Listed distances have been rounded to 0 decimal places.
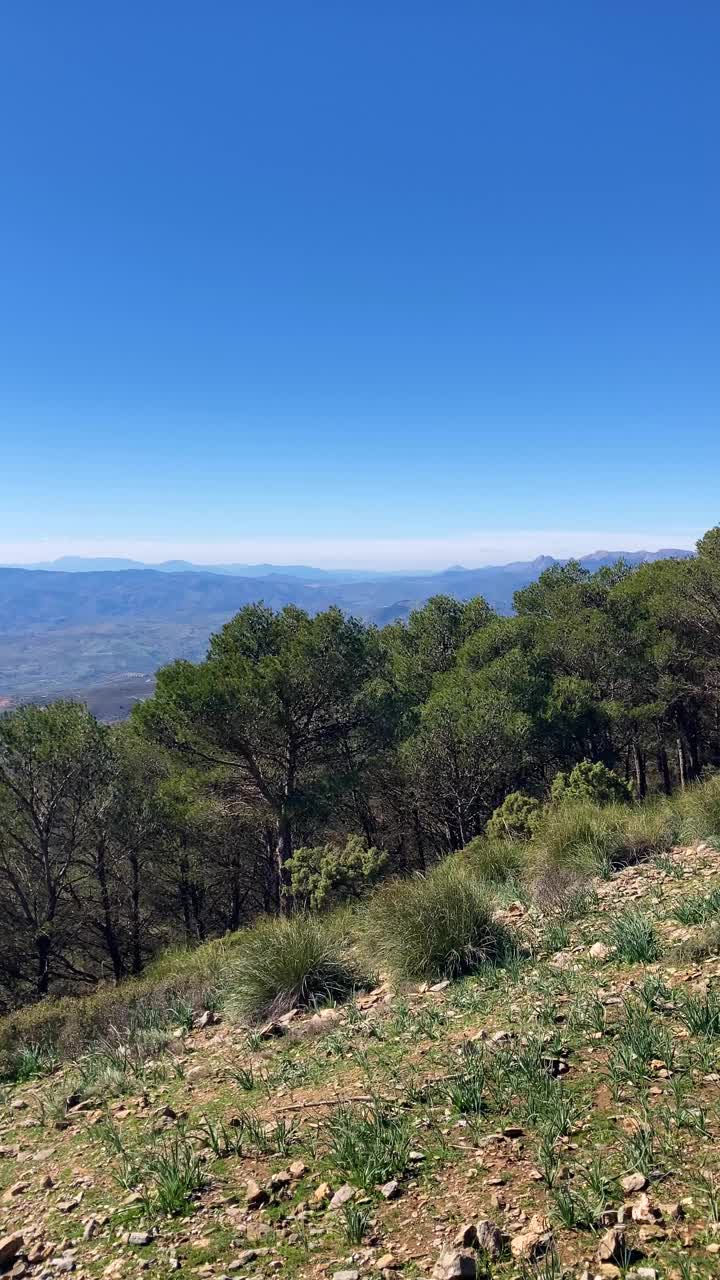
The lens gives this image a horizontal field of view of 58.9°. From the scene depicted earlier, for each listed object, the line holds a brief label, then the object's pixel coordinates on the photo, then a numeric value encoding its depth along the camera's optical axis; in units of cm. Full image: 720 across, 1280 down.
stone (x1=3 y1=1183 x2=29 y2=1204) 408
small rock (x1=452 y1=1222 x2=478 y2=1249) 281
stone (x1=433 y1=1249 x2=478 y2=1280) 262
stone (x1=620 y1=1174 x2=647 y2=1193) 288
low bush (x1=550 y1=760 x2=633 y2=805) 1461
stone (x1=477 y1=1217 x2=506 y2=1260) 273
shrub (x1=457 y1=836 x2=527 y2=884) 899
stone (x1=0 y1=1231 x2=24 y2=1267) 340
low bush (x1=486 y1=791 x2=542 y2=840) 1412
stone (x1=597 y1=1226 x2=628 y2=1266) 256
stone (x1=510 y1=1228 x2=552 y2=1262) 267
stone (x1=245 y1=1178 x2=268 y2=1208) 339
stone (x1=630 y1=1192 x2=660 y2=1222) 272
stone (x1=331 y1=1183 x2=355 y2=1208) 324
